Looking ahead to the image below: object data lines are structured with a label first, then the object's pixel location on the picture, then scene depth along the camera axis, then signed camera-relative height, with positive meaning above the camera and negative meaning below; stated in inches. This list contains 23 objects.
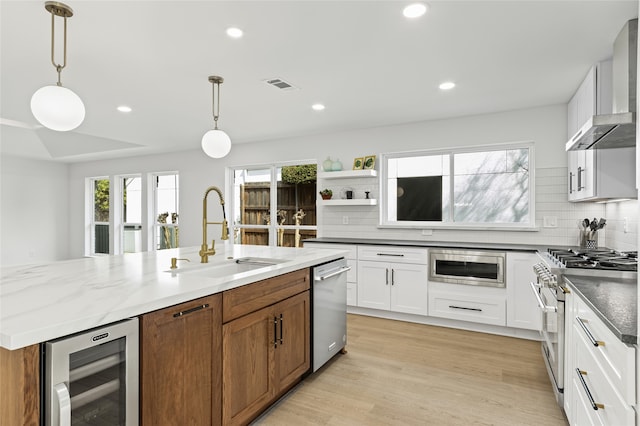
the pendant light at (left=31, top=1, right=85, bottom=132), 71.5 +20.5
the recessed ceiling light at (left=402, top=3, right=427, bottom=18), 80.4 +45.8
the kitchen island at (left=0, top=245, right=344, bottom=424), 43.3 -15.1
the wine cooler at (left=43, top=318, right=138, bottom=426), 44.2 -22.6
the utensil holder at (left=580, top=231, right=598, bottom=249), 132.6 -10.3
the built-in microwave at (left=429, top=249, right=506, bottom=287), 144.6 -22.8
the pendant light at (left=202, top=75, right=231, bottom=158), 113.3 +21.2
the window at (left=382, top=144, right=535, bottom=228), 161.9 +11.6
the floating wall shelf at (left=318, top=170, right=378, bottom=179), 183.6 +19.4
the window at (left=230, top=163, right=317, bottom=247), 217.9 +4.3
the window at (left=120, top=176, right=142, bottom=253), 281.6 -2.9
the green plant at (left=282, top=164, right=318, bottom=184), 215.6 +22.7
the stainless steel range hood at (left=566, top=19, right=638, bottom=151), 77.3 +26.4
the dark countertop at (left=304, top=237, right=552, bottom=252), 144.1 -14.3
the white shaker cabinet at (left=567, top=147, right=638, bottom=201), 103.0 +11.3
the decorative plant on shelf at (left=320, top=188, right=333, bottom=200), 197.8 +9.4
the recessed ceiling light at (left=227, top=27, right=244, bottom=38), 90.8 +45.6
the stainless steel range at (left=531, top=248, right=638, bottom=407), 82.4 -16.9
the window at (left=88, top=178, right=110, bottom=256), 299.9 -5.8
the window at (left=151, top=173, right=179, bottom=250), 266.4 +0.3
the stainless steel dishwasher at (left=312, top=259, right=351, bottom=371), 106.8 -31.4
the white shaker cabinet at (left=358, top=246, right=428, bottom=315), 158.6 -30.5
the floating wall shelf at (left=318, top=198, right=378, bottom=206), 185.8 +4.8
